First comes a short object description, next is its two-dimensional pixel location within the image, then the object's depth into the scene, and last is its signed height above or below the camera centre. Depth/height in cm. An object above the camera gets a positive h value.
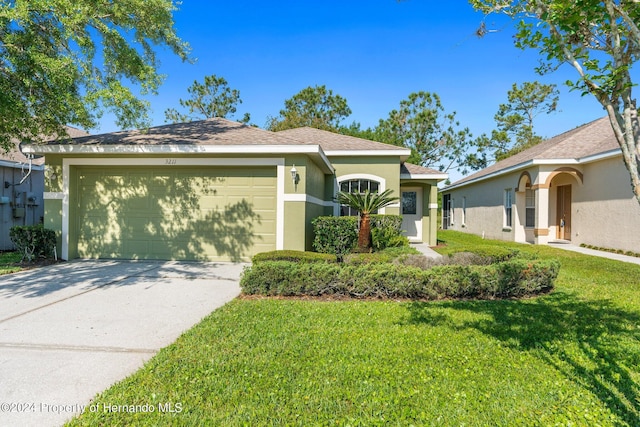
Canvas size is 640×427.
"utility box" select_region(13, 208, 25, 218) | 1130 -12
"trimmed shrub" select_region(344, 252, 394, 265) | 615 -85
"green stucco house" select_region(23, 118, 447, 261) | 862 +34
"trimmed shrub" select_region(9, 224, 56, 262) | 809 -76
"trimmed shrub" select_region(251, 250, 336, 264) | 635 -85
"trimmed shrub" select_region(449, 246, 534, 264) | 672 -78
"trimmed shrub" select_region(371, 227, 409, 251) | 933 -71
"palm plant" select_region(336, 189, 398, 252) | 882 +17
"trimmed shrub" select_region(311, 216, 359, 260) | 946 -62
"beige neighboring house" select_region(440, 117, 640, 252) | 1115 +85
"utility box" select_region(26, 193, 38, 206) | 1188 +34
